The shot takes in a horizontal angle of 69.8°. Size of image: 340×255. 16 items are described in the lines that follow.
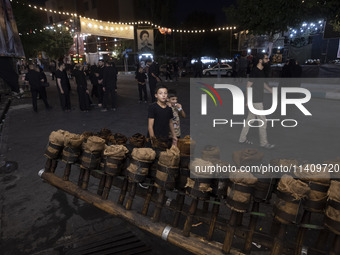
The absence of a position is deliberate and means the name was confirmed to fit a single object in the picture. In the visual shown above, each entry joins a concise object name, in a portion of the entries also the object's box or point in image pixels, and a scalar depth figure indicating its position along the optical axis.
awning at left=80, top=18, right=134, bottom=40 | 18.05
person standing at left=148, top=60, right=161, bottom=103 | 11.98
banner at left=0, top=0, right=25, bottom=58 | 9.16
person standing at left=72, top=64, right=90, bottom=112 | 10.44
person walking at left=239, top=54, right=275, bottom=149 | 5.69
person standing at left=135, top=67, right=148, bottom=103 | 11.91
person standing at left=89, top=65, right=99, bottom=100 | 12.35
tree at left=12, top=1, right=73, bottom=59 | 19.30
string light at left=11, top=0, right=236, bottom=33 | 14.10
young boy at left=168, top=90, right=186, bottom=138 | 4.43
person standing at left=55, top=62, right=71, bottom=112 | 10.29
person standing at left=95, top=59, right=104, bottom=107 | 11.52
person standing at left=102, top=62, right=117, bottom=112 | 10.19
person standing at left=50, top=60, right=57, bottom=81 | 19.39
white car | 28.70
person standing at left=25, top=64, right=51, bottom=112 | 10.36
